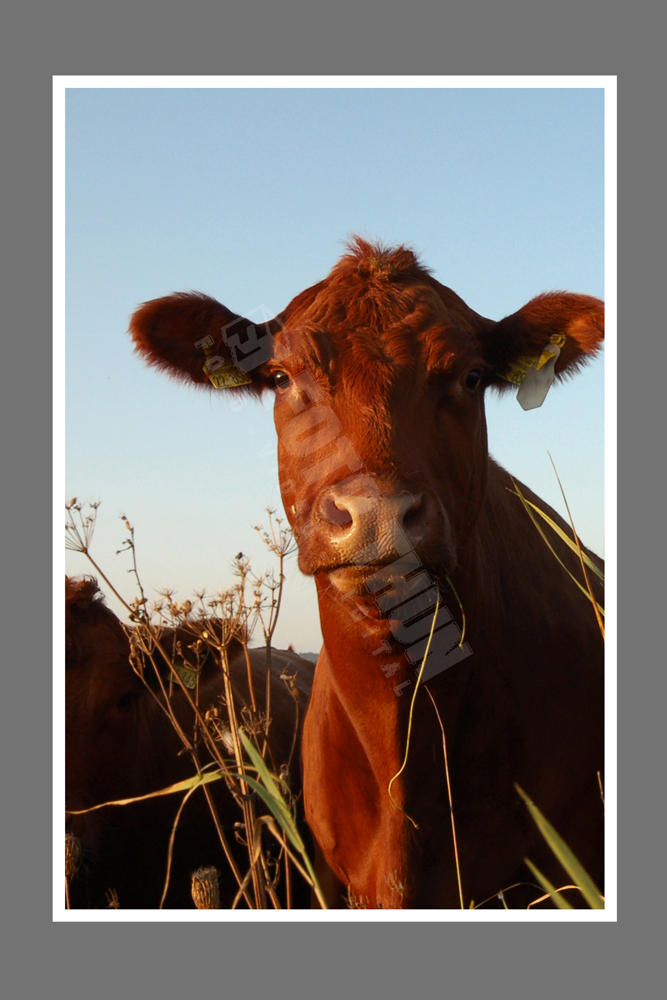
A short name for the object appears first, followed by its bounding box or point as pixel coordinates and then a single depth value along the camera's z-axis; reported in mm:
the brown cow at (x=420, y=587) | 3359
